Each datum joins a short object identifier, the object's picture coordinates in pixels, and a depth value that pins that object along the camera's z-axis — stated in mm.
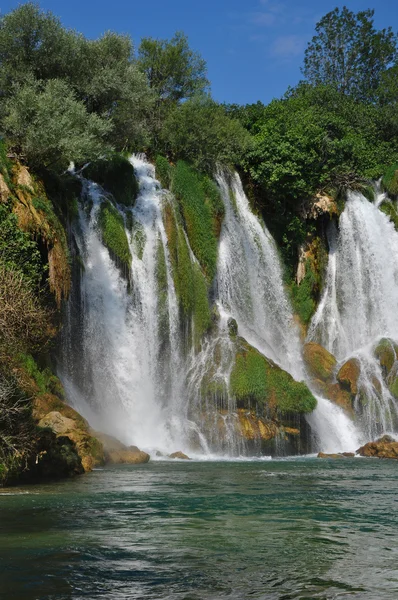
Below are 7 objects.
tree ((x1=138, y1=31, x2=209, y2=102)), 46594
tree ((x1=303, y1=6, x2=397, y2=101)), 68562
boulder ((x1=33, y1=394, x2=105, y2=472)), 20609
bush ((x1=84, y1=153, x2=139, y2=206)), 34188
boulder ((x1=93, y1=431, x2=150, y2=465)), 23344
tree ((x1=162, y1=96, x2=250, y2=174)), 39062
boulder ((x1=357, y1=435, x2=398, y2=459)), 26364
